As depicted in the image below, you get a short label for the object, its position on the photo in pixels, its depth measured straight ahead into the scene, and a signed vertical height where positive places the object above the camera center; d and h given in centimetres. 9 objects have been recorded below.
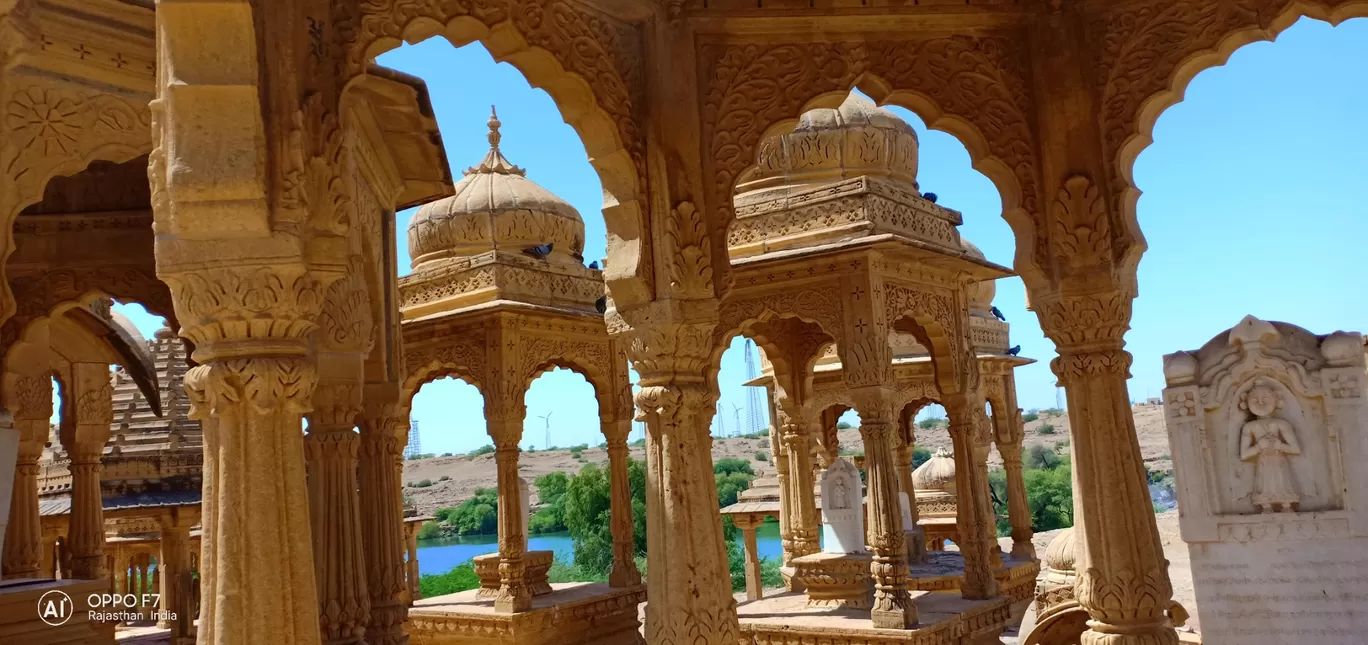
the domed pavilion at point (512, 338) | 1471 +196
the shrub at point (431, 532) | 8200 -447
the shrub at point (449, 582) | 4078 -432
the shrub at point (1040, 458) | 7981 -245
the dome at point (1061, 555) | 1085 -135
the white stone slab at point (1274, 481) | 648 -46
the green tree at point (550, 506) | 7460 -297
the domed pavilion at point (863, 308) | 1233 +176
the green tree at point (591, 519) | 4203 -233
